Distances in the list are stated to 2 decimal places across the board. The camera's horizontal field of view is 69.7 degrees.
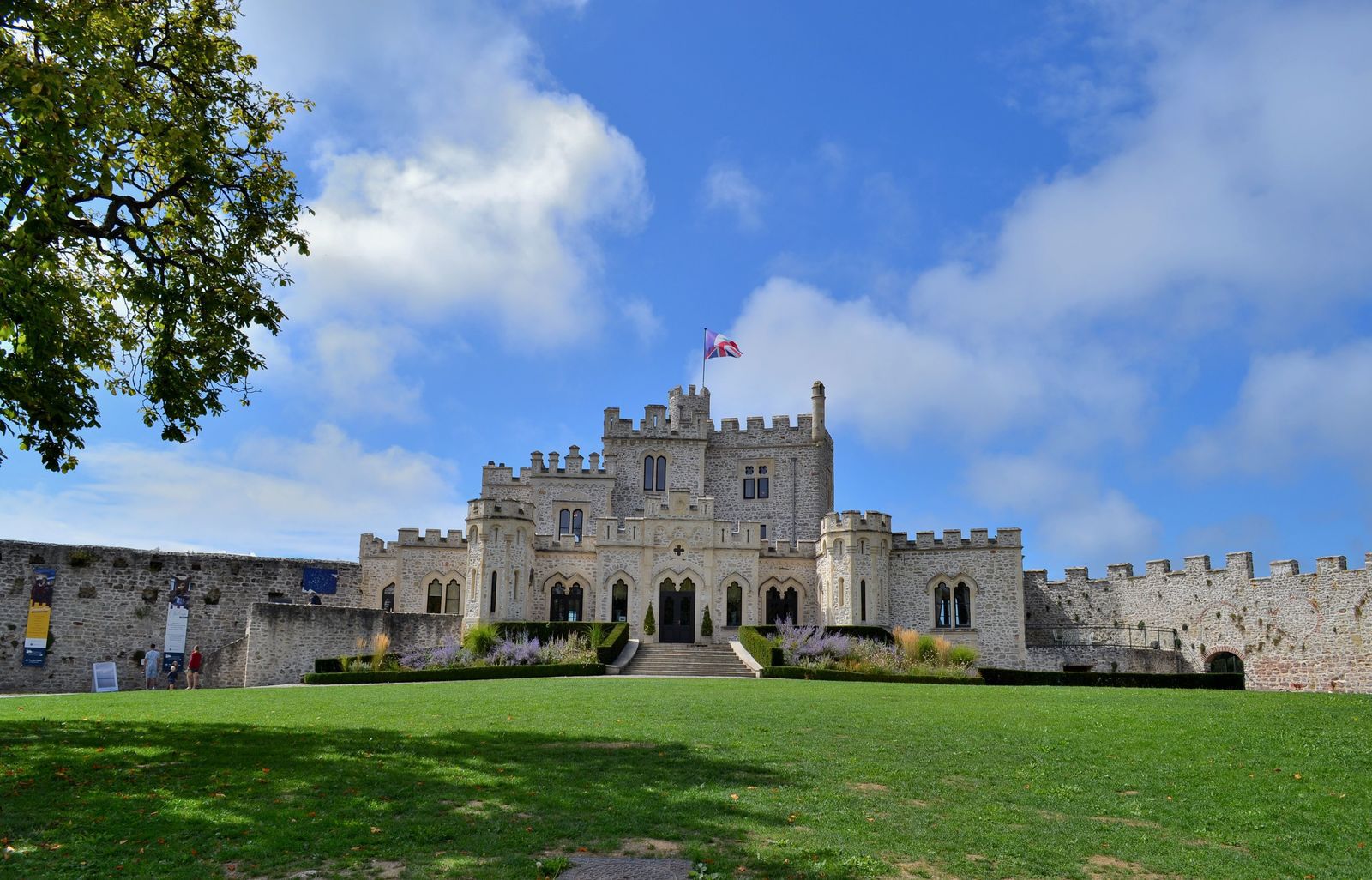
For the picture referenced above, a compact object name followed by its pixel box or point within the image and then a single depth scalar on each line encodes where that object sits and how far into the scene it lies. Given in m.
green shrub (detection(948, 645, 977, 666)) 33.59
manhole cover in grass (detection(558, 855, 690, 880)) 7.61
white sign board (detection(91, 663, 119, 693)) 32.91
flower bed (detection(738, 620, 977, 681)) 30.52
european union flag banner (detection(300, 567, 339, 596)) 39.09
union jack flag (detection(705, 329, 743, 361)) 48.72
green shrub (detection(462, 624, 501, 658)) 34.84
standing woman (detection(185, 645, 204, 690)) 32.16
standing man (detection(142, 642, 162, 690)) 33.16
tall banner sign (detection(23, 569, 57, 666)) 32.84
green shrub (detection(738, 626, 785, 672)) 31.44
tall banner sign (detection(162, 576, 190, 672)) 34.62
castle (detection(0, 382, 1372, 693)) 33.34
